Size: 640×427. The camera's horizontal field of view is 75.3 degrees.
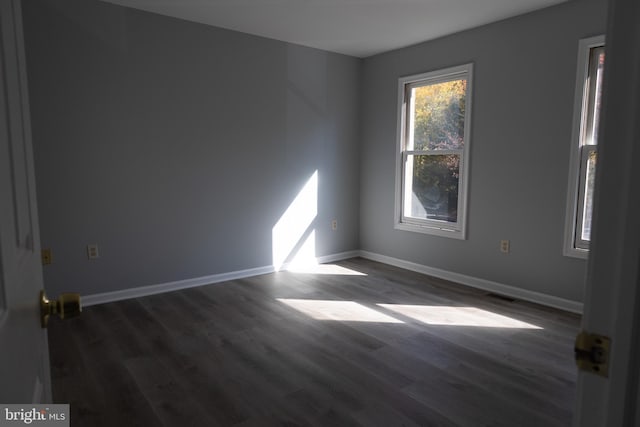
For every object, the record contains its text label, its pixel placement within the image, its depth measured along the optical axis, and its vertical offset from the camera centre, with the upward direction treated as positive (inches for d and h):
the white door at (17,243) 20.2 -4.5
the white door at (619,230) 19.6 -3.0
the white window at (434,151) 161.2 +7.5
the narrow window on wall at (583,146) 124.5 +7.3
